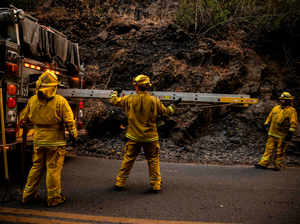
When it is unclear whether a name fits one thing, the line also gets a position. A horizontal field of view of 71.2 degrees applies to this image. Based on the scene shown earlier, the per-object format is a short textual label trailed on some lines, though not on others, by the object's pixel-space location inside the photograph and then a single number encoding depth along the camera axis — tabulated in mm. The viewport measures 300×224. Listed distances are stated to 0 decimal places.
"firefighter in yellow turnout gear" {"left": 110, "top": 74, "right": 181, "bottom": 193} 3584
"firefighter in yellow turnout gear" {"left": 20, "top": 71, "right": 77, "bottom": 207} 3010
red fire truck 3891
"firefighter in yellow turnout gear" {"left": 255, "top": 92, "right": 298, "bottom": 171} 5367
